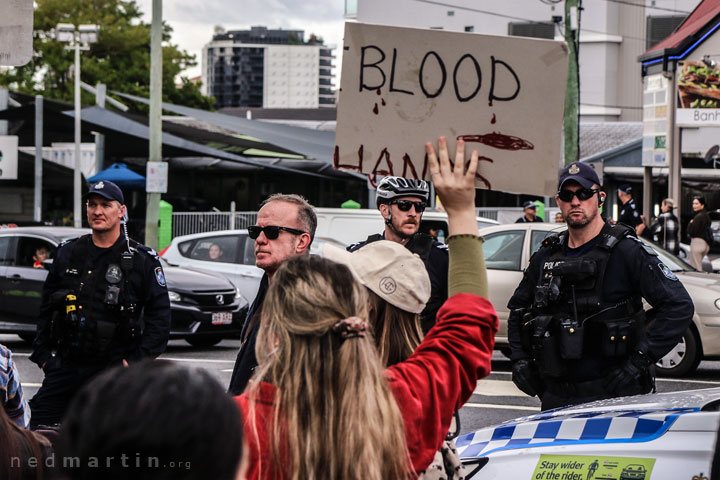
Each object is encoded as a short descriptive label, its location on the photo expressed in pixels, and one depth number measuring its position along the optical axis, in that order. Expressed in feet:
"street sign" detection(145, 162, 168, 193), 68.64
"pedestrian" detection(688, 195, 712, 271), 68.85
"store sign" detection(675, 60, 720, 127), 75.56
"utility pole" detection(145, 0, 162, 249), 67.31
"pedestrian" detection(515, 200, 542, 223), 63.77
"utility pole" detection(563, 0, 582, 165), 73.51
